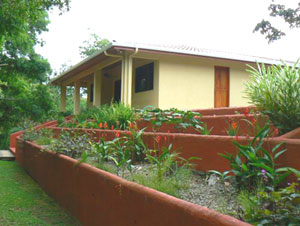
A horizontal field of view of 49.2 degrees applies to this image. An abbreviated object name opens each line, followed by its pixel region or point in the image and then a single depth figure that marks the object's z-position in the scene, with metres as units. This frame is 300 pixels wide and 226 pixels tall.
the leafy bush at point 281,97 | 3.27
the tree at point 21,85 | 14.91
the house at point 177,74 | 10.96
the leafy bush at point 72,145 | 5.53
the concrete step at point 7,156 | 11.97
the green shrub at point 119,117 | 7.47
